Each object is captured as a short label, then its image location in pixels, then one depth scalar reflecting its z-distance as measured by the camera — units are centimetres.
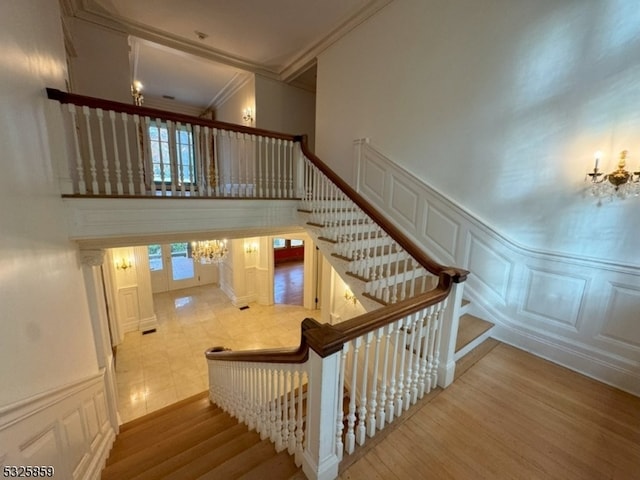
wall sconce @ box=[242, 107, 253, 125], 535
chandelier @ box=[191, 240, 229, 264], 512
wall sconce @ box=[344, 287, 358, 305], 382
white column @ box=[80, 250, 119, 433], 262
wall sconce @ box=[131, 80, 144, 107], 427
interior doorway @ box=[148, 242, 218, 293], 766
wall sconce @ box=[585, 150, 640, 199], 198
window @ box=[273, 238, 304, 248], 1235
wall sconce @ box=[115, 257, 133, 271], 547
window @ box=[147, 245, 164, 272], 763
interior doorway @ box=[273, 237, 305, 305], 780
